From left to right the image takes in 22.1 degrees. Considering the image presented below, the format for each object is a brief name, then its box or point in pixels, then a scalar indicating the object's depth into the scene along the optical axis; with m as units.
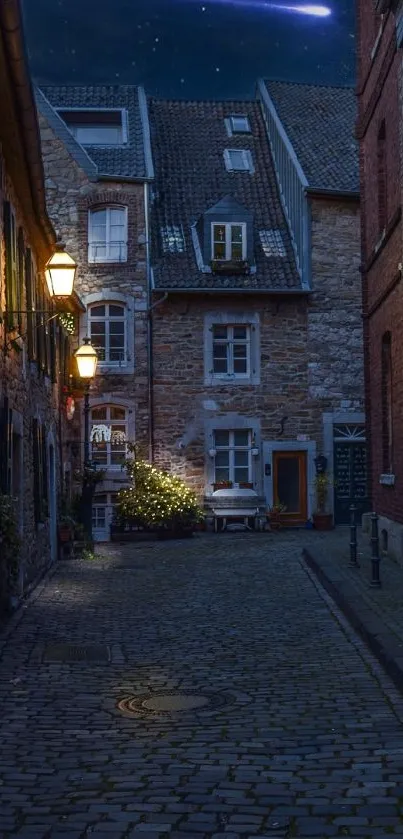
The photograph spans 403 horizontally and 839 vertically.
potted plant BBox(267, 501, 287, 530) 25.50
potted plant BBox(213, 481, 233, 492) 25.56
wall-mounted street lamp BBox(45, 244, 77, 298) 12.43
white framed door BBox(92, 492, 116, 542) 25.36
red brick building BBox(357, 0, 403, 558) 14.12
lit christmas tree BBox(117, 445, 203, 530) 22.86
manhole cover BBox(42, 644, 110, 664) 8.45
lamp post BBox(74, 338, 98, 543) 19.09
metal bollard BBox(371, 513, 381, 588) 11.50
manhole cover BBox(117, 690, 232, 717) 6.70
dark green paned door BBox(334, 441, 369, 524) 25.91
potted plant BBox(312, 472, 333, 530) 25.53
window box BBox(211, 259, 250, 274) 25.90
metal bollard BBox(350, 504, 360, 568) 13.68
